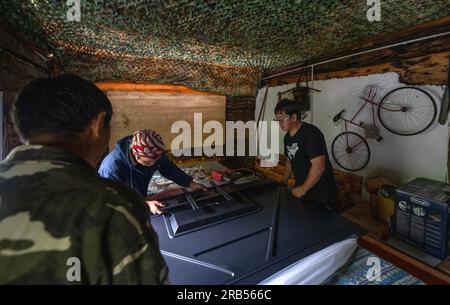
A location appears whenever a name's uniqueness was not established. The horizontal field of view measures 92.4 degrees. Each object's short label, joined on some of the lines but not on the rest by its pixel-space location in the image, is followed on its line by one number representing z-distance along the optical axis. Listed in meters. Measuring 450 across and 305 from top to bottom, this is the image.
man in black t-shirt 2.54
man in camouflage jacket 0.64
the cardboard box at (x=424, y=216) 2.05
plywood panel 3.79
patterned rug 1.07
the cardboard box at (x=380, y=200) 2.73
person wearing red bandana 2.04
